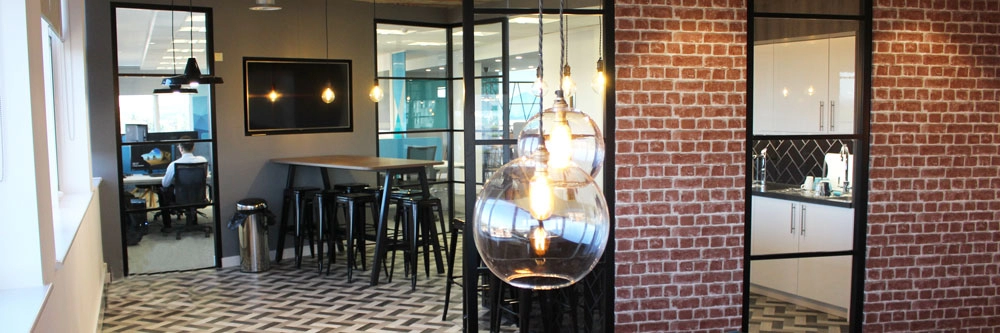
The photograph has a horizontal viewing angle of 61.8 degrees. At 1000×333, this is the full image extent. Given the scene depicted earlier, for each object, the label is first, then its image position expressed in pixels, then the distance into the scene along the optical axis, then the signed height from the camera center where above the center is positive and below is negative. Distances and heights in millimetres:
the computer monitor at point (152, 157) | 7844 -331
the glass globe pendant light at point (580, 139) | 2621 -60
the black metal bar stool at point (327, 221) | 7863 -956
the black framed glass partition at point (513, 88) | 4508 +187
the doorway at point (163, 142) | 7738 -187
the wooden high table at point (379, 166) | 7258 -407
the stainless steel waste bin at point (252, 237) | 7992 -1107
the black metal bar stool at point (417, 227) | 7113 -930
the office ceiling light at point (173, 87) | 6746 +300
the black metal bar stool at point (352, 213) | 7465 -831
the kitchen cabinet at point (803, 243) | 4973 -756
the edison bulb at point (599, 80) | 4613 +221
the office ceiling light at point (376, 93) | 8609 +292
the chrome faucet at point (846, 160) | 5051 -253
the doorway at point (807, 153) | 4824 -206
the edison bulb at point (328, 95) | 8666 +275
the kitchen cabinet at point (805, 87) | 4809 +187
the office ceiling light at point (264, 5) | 7094 +1001
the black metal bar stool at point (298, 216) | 8266 -950
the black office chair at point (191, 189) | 8148 -658
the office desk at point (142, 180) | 7807 -541
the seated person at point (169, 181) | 8094 -565
